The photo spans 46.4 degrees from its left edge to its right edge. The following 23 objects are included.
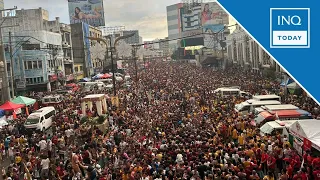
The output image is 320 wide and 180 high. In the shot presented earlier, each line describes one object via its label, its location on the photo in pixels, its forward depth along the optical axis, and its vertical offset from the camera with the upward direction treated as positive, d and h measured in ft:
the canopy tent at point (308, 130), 37.17 -8.42
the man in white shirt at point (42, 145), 48.96 -11.33
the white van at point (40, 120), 64.03 -10.83
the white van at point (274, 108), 58.84 -9.14
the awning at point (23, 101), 77.30 -8.60
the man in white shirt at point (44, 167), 40.60 -11.78
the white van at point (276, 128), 47.06 -9.91
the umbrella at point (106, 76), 145.03 -7.70
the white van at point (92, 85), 121.45 -9.51
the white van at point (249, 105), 67.72 -9.92
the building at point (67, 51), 154.51 +2.64
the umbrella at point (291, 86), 79.92 -7.79
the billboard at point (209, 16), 349.98 +34.35
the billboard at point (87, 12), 230.89 +28.09
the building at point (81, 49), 188.85 +4.02
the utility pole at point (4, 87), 95.61 -6.94
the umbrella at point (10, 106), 72.22 -9.08
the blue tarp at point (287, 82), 81.10 -6.97
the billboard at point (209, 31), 302.06 +18.64
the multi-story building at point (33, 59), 119.34 -0.10
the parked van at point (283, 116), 54.65 -9.64
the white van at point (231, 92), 88.28 -9.56
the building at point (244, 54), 137.20 -1.20
